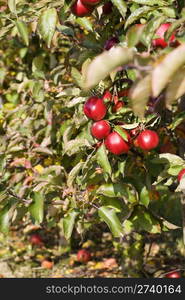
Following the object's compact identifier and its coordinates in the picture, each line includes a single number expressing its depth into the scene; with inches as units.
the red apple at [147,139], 59.4
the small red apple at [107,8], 64.2
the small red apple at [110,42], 63.4
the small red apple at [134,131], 62.6
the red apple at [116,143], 58.1
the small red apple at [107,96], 61.9
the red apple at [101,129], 58.9
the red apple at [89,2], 53.9
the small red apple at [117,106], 62.6
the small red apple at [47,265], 136.4
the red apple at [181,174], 58.9
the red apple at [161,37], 52.3
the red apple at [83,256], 137.0
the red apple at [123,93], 65.5
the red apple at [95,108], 56.9
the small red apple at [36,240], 151.8
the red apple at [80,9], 55.3
